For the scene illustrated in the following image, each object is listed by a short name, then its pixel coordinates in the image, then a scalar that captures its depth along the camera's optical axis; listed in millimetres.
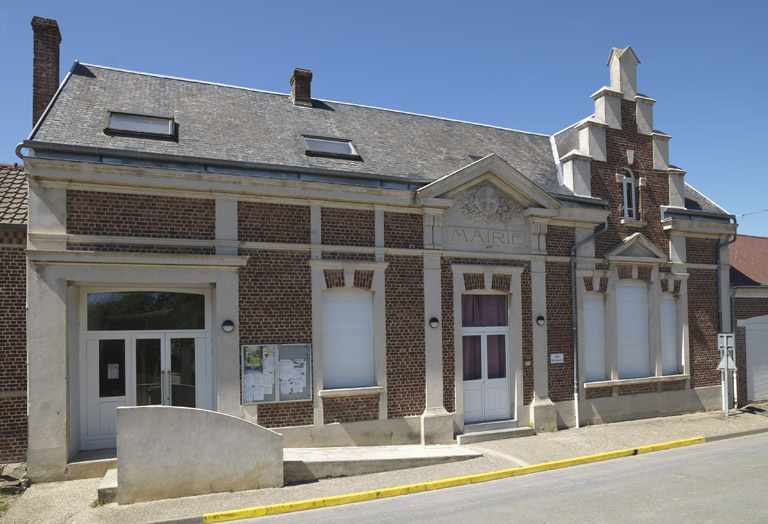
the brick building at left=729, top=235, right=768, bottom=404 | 16250
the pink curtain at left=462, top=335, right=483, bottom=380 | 12711
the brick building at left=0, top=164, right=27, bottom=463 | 9555
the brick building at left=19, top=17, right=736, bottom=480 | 9883
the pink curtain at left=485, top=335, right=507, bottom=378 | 12977
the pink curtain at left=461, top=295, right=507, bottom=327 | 12820
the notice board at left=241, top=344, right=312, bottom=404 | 10492
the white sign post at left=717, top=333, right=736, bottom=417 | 14680
